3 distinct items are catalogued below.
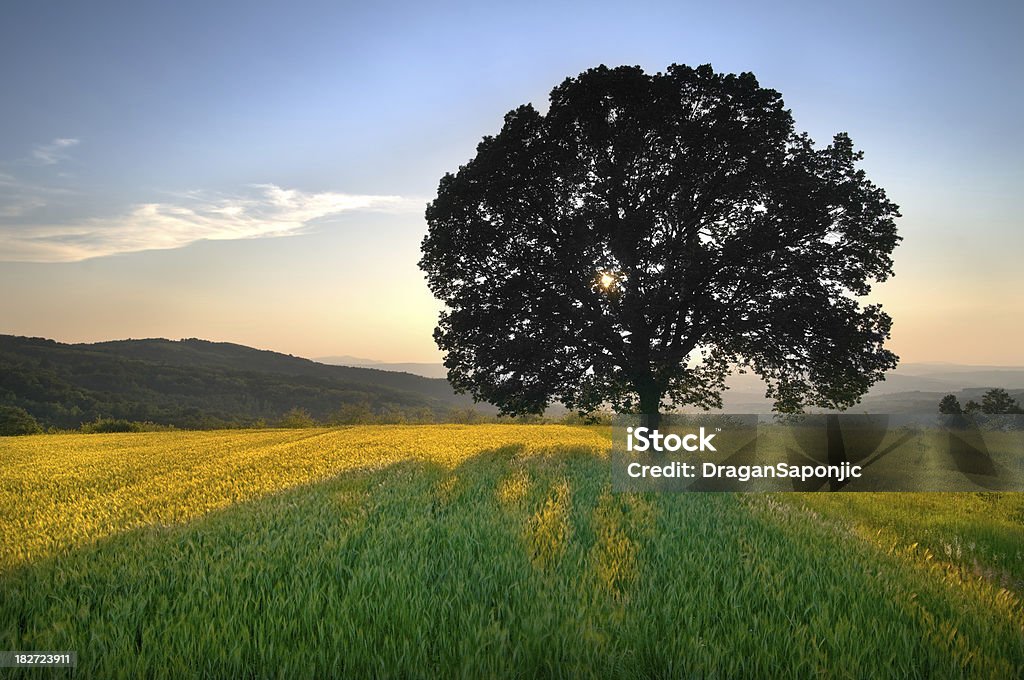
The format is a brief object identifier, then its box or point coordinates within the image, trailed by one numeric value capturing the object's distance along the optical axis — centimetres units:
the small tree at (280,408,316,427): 5753
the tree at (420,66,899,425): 1941
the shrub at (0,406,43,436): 5022
